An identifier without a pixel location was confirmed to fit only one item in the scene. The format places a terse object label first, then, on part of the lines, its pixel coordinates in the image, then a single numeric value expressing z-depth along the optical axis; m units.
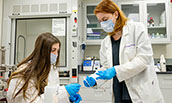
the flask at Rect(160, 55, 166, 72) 2.50
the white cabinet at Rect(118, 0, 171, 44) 2.72
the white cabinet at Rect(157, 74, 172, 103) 2.26
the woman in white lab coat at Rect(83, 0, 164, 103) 1.03
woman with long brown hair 0.90
